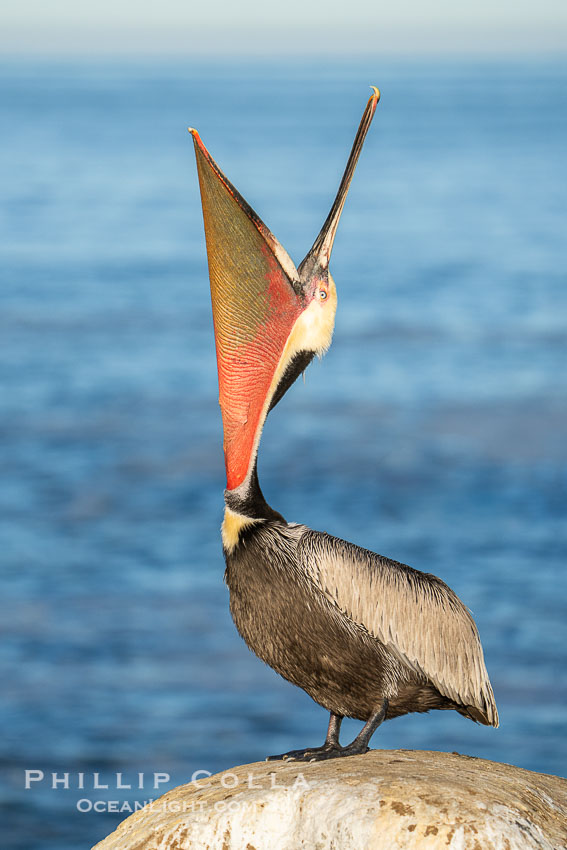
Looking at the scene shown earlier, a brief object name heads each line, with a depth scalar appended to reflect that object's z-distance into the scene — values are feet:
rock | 29.91
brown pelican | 33.24
